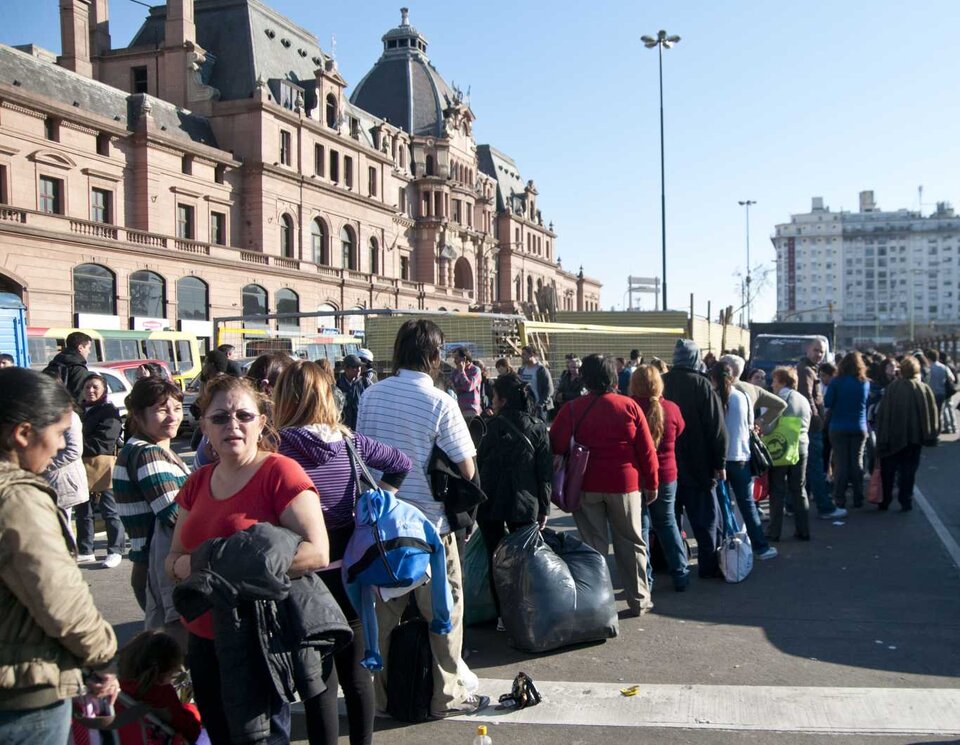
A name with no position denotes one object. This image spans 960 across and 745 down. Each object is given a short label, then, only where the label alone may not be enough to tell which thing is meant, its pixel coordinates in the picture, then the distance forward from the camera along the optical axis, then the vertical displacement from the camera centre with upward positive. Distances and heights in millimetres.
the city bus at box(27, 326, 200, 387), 23031 -72
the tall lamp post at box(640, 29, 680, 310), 33750 +11308
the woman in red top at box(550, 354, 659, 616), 6172 -877
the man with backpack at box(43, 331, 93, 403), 8859 -216
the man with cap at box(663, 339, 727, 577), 7109 -916
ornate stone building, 32062 +7955
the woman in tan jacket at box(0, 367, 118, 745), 2330 -678
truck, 25109 -160
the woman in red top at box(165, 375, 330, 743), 3133 -599
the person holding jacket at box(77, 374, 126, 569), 7777 -1001
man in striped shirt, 4566 -515
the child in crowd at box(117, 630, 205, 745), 3496 -1372
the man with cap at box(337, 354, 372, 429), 12491 -588
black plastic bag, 5391 -1590
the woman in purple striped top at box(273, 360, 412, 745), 3713 -530
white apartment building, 157500 +13526
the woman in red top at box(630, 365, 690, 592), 6762 -930
